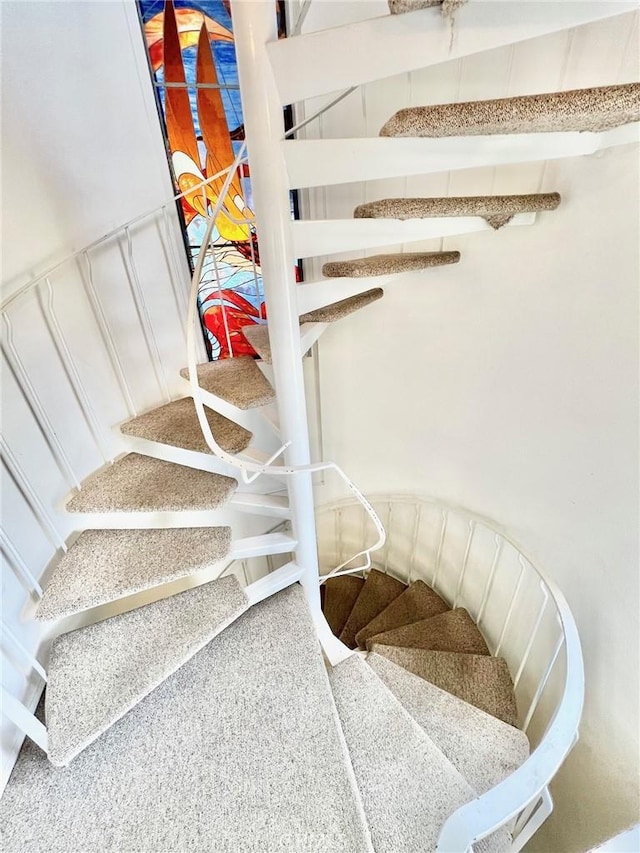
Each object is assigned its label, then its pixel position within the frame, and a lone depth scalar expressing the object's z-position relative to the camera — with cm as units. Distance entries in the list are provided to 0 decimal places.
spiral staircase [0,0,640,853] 85
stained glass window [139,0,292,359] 165
